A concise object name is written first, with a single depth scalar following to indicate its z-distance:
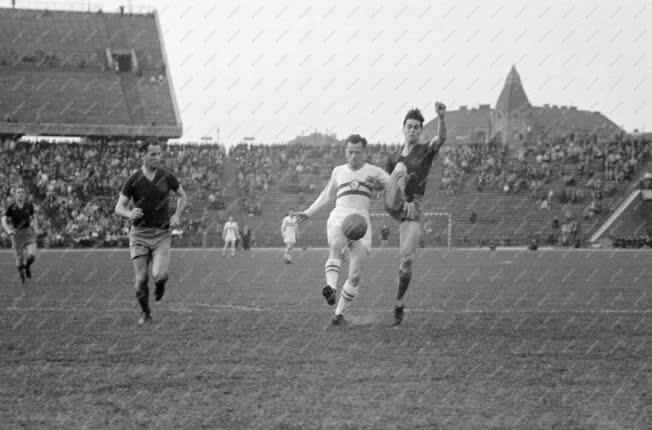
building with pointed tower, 132.62
